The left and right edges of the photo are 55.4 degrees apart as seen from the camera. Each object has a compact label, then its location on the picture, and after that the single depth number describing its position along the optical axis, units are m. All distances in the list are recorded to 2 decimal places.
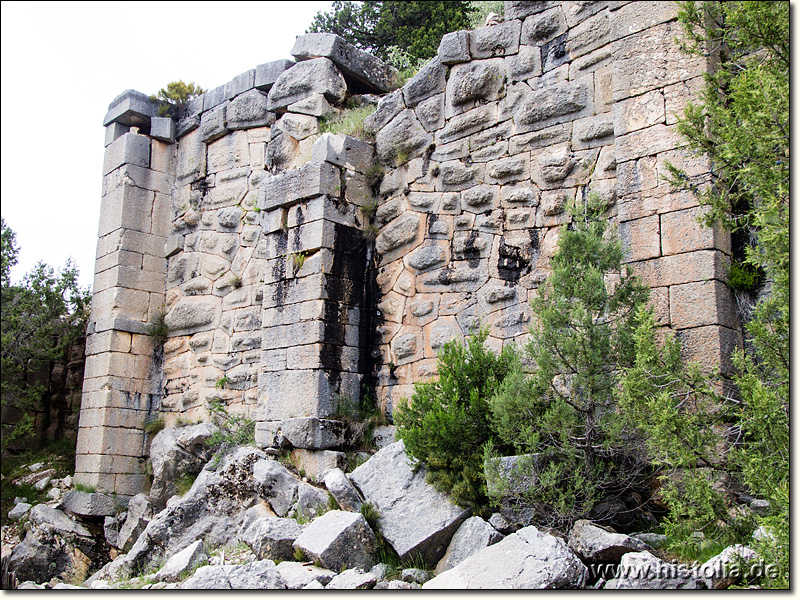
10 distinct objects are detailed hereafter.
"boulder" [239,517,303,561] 5.45
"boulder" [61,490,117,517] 8.63
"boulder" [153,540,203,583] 5.55
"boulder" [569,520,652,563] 4.23
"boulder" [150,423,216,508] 8.29
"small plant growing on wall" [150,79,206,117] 10.26
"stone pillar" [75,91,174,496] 9.04
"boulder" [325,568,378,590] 4.66
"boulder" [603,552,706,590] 3.80
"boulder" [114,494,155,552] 8.25
